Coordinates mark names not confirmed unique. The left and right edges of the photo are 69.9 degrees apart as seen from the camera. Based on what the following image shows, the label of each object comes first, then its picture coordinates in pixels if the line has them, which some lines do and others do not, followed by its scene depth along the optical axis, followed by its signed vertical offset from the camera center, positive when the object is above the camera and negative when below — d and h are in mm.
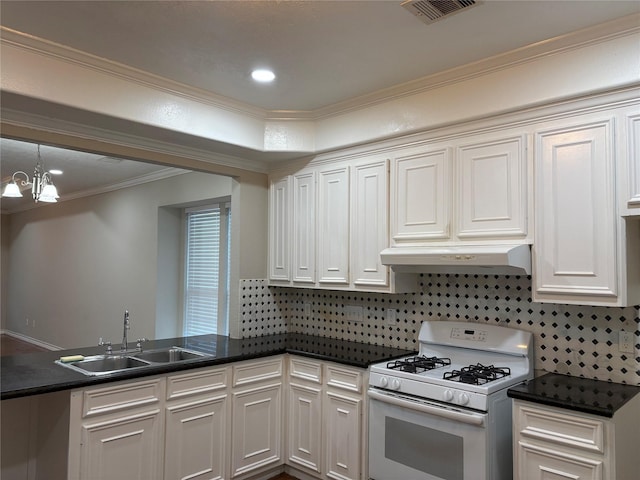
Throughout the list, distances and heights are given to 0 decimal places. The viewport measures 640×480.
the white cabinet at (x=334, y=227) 3156 +255
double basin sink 2844 -670
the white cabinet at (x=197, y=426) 2723 -1029
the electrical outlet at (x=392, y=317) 3357 -405
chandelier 4098 +635
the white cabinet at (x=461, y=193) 2523 +418
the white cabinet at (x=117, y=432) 2332 -934
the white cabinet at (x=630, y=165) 2115 +465
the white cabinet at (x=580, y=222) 2172 +211
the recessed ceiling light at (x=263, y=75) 2730 +1127
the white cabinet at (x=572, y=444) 1967 -812
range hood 2389 +22
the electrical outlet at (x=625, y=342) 2336 -398
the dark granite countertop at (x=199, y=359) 2273 -633
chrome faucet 3130 -580
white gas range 2293 -763
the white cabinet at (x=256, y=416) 3057 -1079
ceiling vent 1995 +1133
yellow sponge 2746 -609
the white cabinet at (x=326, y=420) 2895 -1059
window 4812 -43
